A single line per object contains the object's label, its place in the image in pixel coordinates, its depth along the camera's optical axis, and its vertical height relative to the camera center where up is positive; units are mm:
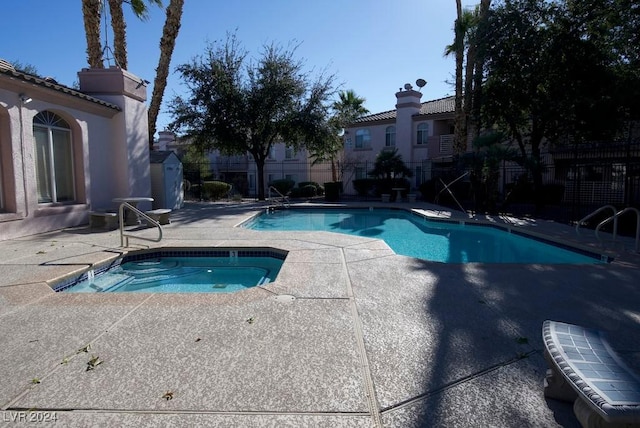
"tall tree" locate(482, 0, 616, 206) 16266 +4788
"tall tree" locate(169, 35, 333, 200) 18859 +3800
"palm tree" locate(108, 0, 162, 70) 14891 +5925
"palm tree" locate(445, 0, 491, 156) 17344 +4973
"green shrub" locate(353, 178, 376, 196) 24084 -254
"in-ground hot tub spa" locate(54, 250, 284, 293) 5908 -1532
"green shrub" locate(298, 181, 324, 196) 27166 -323
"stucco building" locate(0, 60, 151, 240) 8156 +931
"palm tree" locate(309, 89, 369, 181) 20797 +2553
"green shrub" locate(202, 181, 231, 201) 21641 -418
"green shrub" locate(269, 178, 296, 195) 28375 -237
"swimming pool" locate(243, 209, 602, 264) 8742 -1588
